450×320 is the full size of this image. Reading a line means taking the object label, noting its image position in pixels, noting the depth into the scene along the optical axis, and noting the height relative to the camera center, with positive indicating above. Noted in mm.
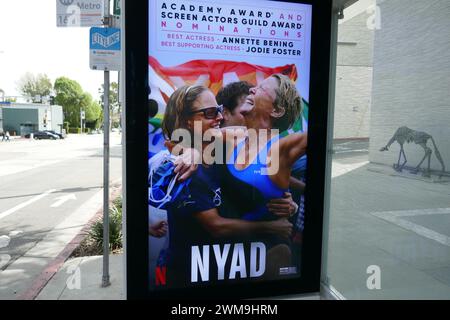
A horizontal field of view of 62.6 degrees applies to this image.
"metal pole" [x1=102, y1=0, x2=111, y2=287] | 3855 -576
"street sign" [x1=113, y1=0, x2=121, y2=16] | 4200 +1275
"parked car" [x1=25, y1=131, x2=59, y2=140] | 46844 -2261
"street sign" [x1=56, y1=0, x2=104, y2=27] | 3744 +1063
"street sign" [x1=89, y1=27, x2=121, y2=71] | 3748 +696
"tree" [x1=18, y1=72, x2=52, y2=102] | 82875 +6816
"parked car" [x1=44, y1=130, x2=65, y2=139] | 48544 -2236
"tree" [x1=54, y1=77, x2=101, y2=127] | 75750 +3980
